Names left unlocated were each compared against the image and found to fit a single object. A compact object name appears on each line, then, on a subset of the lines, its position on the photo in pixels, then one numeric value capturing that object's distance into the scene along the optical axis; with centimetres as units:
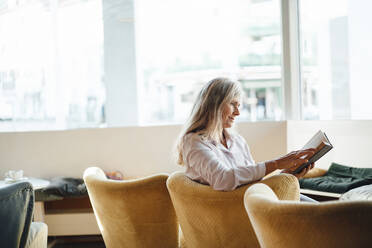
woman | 201
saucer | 354
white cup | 361
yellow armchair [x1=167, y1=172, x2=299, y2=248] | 192
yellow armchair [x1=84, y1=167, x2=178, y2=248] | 229
